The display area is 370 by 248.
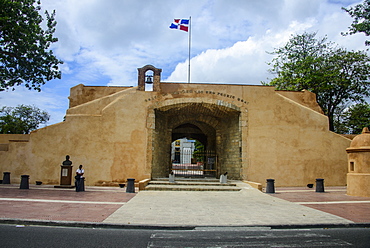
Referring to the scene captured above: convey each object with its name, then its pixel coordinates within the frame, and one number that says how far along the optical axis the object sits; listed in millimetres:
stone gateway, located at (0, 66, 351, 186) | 15688
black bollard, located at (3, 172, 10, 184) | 15039
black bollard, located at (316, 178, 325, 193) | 13766
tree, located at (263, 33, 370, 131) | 24984
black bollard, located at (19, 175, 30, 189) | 13202
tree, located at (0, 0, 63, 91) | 16234
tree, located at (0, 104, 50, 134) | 34734
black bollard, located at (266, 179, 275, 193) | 13336
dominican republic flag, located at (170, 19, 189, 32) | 18734
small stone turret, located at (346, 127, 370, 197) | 12086
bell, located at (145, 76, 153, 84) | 16625
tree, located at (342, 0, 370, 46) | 14531
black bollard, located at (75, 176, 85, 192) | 13055
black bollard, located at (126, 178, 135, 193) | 12930
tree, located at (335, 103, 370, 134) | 27125
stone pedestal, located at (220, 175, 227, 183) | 15164
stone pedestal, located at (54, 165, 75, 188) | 14328
